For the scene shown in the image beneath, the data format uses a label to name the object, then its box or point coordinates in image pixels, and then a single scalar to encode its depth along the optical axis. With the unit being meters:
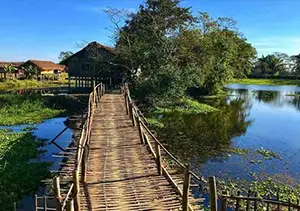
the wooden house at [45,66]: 44.12
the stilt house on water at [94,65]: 27.22
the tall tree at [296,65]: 66.18
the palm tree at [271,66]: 70.43
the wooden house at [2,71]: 40.97
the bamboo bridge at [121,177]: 5.03
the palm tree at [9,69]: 40.16
